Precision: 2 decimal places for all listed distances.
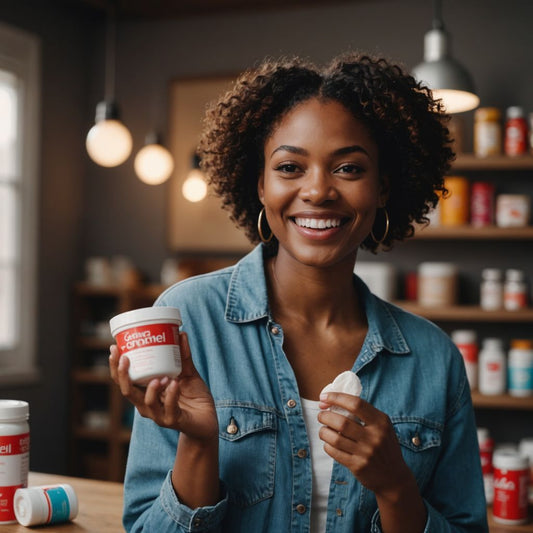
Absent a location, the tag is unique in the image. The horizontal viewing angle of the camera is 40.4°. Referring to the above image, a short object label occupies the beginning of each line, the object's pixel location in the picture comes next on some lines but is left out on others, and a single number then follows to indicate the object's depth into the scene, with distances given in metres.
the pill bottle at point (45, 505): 1.38
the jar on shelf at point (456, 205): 3.46
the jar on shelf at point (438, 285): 3.50
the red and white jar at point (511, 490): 2.00
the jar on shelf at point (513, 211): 3.46
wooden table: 1.41
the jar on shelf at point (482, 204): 3.49
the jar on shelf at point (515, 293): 3.42
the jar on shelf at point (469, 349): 3.30
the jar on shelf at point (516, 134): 3.43
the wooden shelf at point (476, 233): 3.41
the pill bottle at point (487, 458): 2.76
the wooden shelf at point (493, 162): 3.43
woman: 1.12
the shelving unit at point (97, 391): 4.11
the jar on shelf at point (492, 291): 3.46
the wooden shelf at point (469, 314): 3.38
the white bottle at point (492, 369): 3.30
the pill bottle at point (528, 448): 3.08
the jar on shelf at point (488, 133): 3.46
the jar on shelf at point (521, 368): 3.26
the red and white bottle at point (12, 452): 1.36
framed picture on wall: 4.26
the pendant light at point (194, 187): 3.46
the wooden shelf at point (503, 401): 3.27
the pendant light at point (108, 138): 3.02
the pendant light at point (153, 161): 3.43
